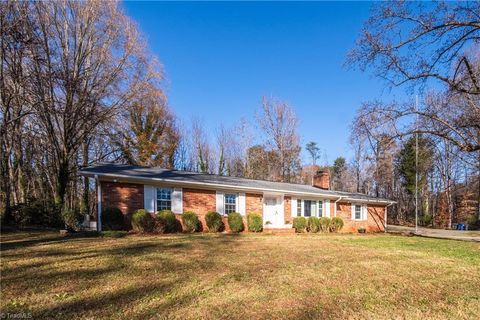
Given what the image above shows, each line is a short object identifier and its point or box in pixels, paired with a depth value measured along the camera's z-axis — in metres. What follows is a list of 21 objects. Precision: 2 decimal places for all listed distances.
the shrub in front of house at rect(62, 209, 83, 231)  12.09
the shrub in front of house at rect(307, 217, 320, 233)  17.97
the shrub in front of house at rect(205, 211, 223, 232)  14.45
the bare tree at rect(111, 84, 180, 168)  22.45
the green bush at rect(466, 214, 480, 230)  29.18
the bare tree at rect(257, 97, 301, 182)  30.97
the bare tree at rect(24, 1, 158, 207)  15.52
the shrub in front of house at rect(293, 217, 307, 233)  17.48
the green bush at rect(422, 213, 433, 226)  32.97
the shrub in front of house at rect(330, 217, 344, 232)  19.09
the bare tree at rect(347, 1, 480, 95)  8.74
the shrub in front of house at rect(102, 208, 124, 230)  11.99
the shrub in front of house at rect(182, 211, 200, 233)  13.84
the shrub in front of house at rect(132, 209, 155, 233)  12.20
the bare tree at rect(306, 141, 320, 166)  47.34
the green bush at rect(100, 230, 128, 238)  10.73
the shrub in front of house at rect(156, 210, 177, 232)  12.95
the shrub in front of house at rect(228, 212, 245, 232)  15.26
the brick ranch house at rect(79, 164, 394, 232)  12.90
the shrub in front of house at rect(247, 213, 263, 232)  15.79
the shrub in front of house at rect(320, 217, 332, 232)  18.39
